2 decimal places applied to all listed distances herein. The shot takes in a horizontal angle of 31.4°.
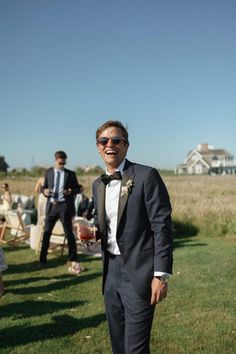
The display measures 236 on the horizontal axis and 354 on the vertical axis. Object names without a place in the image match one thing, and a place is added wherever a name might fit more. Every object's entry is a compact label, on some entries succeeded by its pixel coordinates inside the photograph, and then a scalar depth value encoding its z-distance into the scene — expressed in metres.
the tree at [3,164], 91.50
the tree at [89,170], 61.61
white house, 101.69
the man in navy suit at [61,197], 8.67
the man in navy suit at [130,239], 3.04
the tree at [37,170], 59.14
